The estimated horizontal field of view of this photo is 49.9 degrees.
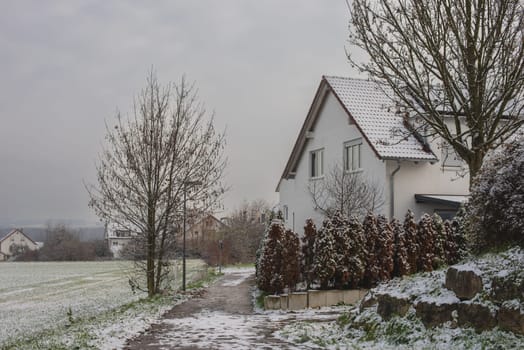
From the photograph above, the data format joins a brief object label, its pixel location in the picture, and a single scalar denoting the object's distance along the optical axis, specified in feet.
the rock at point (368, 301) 32.83
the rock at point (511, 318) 22.77
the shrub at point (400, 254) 51.70
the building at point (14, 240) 398.01
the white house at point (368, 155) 67.56
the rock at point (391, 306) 29.32
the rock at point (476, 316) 24.06
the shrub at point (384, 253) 50.49
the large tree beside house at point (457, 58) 36.70
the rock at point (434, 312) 26.13
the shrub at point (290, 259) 50.21
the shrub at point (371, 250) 50.03
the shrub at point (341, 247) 48.83
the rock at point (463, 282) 25.66
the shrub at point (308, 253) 51.27
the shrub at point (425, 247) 53.16
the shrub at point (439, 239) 53.52
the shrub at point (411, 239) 52.60
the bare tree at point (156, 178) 57.98
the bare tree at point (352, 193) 67.72
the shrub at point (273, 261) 50.11
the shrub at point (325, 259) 48.60
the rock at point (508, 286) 23.64
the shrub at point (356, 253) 49.03
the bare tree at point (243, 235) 181.68
